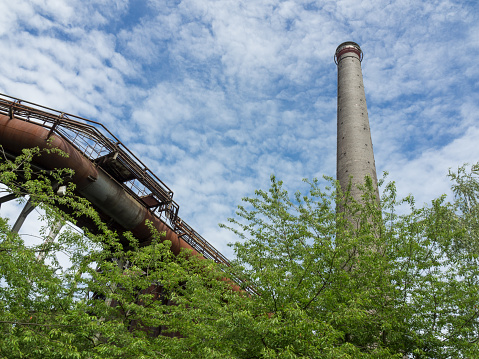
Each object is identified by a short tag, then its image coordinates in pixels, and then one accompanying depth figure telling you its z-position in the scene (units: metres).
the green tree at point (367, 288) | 8.16
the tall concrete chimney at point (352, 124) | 21.67
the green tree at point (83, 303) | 8.33
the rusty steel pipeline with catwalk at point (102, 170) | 12.76
